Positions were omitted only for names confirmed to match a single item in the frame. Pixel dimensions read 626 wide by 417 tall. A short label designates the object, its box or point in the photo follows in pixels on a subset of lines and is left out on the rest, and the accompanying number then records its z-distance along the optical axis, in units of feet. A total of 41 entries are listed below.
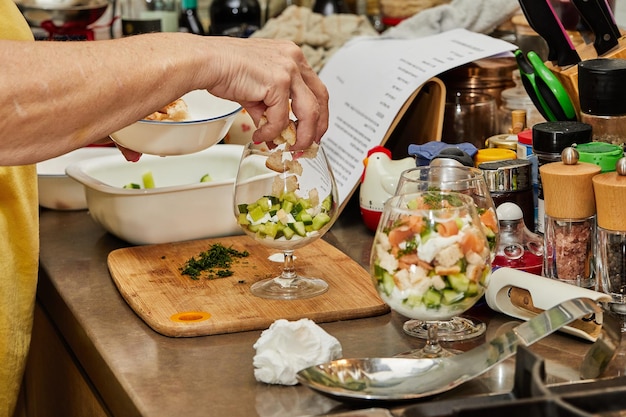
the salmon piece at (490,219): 4.44
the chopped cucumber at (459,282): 4.12
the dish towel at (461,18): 6.29
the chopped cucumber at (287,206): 4.86
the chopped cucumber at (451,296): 4.14
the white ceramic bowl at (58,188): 6.06
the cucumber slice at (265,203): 4.86
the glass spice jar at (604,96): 4.70
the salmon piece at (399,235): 4.13
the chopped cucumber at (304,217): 4.86
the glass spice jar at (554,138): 4.71
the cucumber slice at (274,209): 4.86
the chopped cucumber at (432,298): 4.13
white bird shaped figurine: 5.44
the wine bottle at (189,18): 8.00
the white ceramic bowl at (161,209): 5.45
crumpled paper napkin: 4.16
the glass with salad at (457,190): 4.45
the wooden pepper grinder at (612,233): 4.34
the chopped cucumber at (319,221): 4.87
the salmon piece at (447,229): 4.11
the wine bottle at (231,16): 7.96
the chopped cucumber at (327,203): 4.89
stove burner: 3.66
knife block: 5.10
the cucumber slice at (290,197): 4.84
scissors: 5.08
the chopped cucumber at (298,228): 4.85
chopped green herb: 5.14
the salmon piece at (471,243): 4.13
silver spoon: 4.01
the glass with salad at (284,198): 4.83
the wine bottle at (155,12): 7.75
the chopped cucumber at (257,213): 4.87
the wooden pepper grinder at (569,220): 4.46
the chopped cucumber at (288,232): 4.85
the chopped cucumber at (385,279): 4.17
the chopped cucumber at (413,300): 4.14
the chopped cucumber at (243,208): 4.89
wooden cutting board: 4.67
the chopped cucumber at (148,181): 5.86
